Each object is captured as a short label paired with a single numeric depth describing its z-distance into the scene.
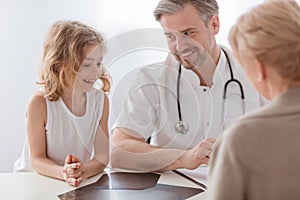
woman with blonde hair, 0.72
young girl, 1.44
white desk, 1.23
